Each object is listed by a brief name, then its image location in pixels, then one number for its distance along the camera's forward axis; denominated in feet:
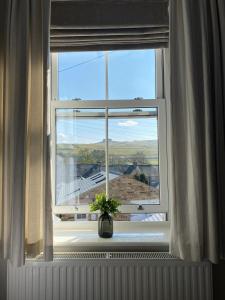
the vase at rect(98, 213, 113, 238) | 6.48
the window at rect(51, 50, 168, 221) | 7.04
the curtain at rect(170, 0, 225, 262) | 5.64
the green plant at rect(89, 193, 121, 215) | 6.46
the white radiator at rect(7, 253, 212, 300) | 5.82
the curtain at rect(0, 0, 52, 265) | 5.77
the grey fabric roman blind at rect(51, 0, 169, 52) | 6.49
